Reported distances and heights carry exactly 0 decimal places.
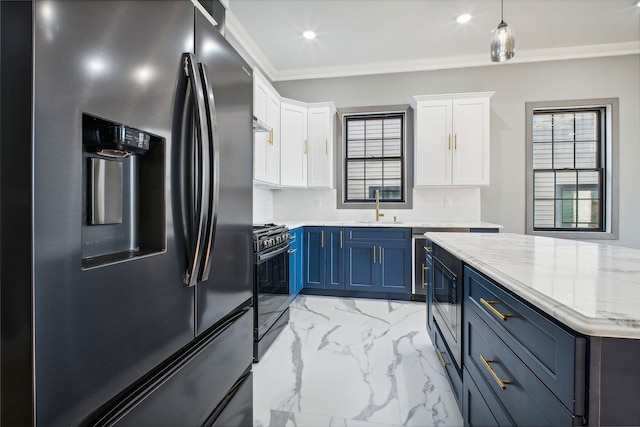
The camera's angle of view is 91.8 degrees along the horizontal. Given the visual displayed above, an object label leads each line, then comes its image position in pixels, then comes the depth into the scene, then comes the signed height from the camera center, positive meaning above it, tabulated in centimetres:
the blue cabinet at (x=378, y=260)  360 -58
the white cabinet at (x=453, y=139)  373 +88
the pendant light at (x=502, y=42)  210 +115
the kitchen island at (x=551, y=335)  64 -32
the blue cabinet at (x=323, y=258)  375 -58
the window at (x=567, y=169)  392 +54
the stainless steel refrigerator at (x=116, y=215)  49 -1
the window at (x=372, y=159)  431 +72
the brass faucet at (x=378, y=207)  411 +4
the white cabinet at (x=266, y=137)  321 +83
